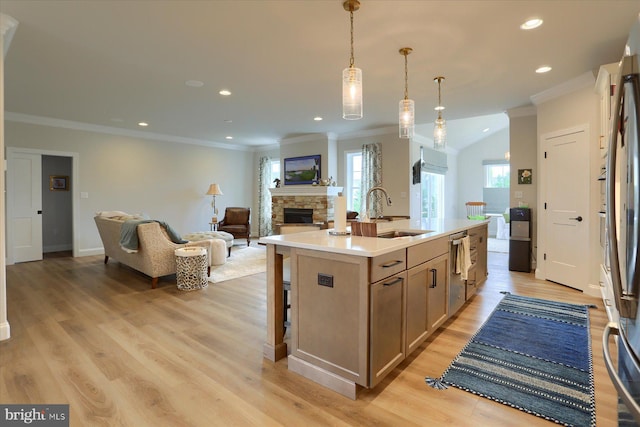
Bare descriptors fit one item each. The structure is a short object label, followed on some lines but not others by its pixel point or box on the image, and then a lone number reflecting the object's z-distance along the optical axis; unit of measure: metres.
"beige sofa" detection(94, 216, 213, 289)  4.20
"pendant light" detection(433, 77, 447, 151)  3.79
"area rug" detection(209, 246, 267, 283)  4.86
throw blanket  4.24
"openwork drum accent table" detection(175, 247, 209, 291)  4.17
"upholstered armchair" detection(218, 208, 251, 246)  7.73
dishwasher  2.95
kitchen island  1.87
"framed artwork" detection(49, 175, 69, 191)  7.09
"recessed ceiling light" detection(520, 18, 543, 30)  2.71
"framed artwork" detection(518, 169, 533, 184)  5.31
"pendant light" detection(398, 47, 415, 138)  3.16
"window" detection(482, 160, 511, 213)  9.66
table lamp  8.18
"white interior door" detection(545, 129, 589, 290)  4.11
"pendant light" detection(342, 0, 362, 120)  2.37
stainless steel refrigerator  0.92
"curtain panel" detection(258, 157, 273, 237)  9.34
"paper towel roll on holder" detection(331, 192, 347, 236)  2.49
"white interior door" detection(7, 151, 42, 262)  5.75
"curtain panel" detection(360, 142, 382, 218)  7.07
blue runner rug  1.88
